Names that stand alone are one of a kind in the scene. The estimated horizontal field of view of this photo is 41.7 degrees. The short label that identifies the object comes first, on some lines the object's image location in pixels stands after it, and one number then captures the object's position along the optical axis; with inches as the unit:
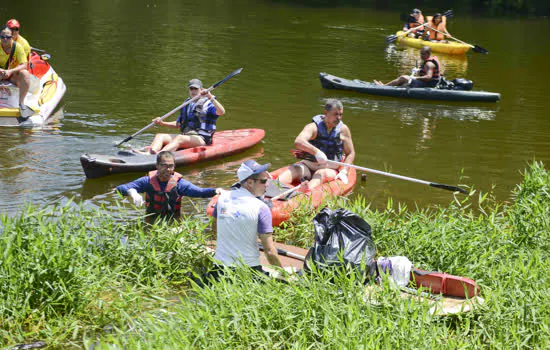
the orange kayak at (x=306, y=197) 288.4
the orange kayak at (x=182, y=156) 350.9
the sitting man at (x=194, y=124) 376.5
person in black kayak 566.6
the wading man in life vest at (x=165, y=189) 256.1
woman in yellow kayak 881.5
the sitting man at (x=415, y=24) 897.1
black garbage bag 216.2
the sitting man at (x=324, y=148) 328.8
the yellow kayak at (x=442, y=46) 831.1
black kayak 569.3
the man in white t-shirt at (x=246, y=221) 209.5
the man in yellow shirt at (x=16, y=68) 434.6
